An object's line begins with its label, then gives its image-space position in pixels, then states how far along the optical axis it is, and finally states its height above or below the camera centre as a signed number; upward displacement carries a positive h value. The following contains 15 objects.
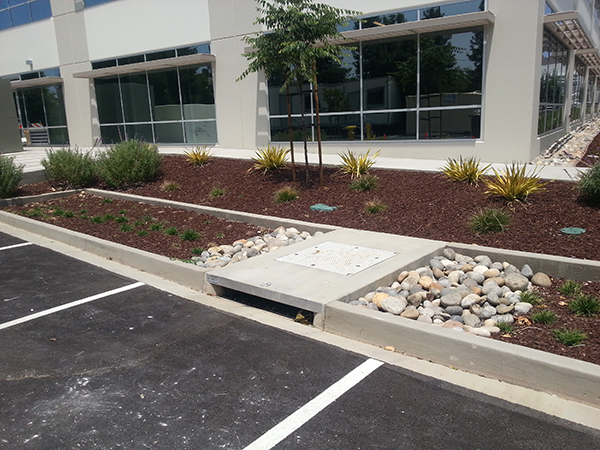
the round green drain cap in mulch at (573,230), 7.18 -1.82
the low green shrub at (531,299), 5.35 -2.04
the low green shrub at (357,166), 11.23 -1.27
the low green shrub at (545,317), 4.84 -2.02
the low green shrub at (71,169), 13.05 -1.26
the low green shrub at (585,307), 4.96 -1.99
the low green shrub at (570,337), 4.38 -2.00
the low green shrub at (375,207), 9.06 -1.75
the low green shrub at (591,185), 7.89 -1.34
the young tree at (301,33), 9.77 +1.44
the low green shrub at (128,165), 12.81 -1.20
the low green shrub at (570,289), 5.54 -2.02
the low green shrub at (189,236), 8.31 -1.94
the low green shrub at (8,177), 11.91 -1.29
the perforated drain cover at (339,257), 6.39 -1.94
